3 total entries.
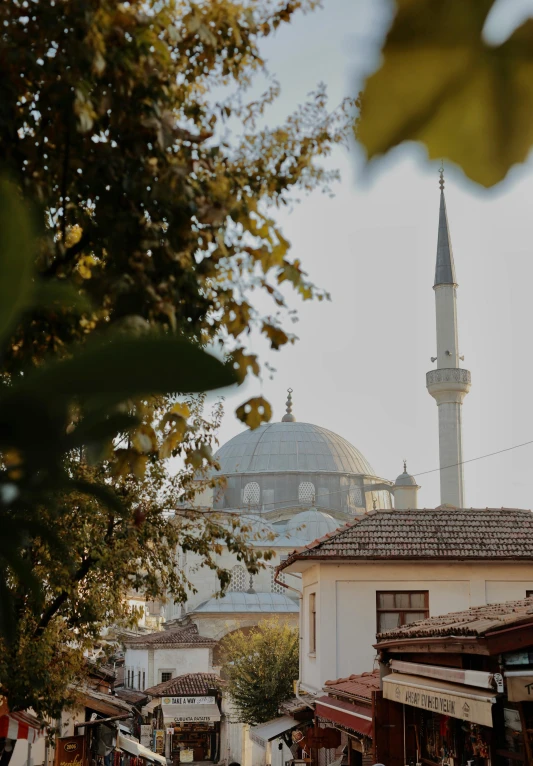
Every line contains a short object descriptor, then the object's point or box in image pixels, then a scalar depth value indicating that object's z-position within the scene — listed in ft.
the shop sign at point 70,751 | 44.09
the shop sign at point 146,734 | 103.35
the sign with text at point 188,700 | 99.09
